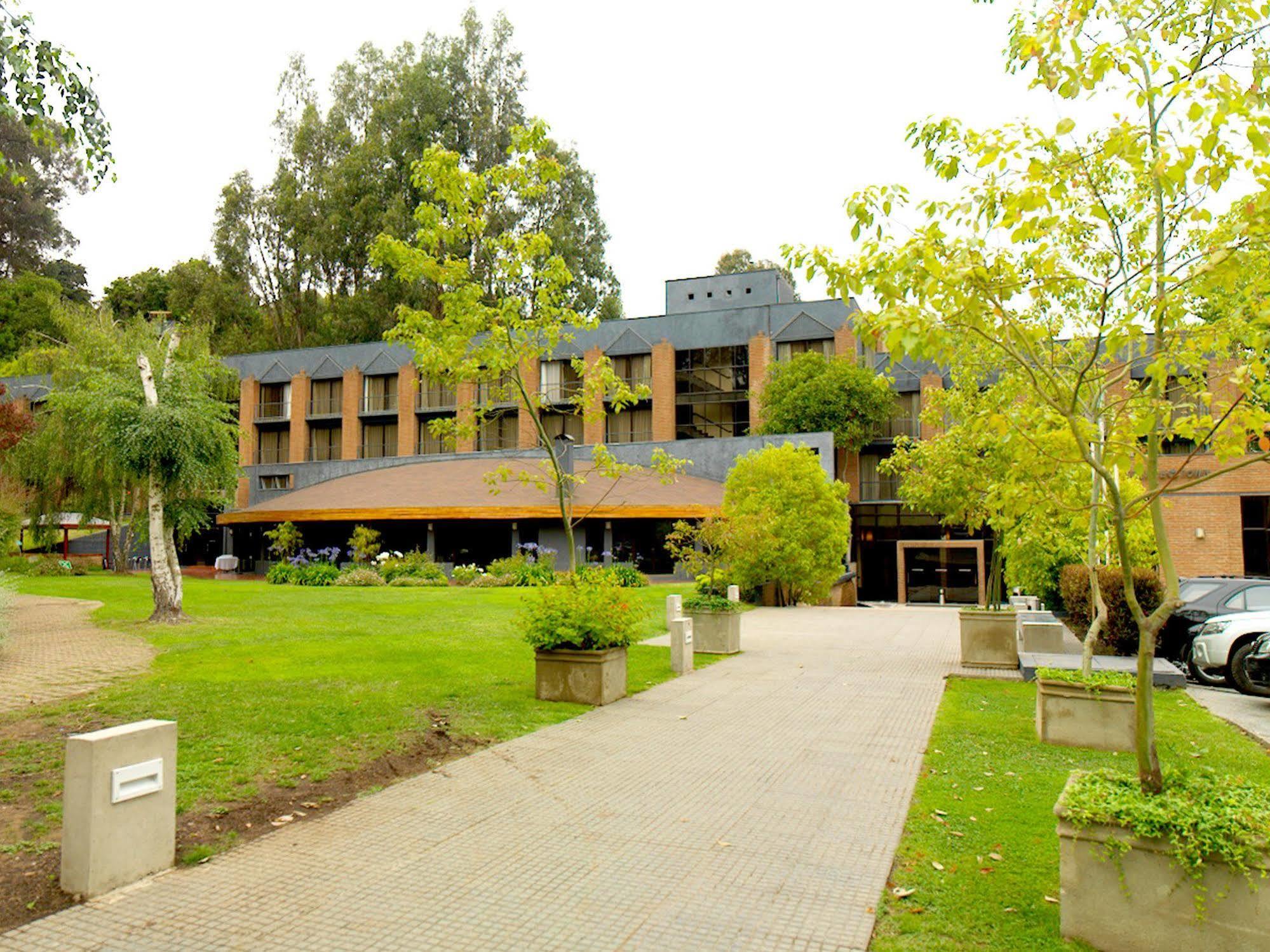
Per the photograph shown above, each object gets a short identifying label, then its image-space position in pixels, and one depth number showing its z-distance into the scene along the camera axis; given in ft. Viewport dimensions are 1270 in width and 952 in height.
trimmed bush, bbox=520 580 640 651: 34.60
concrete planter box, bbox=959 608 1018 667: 47.16
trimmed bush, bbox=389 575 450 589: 105.70
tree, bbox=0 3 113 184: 25.02
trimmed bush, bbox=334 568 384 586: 106.32
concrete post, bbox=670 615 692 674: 44.09
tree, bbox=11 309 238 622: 56.54
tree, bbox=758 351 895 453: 148.66
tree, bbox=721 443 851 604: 88.74
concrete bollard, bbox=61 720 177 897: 16.24
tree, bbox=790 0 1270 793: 14.32
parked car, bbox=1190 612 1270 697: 42.65
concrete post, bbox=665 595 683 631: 51.37
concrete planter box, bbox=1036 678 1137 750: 27.78
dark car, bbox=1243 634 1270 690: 37.60
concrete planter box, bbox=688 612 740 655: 52.24
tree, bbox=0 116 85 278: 165.37
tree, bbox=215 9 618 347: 182.80
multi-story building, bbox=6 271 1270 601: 120.67
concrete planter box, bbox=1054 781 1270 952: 12.98
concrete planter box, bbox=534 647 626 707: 34.63
